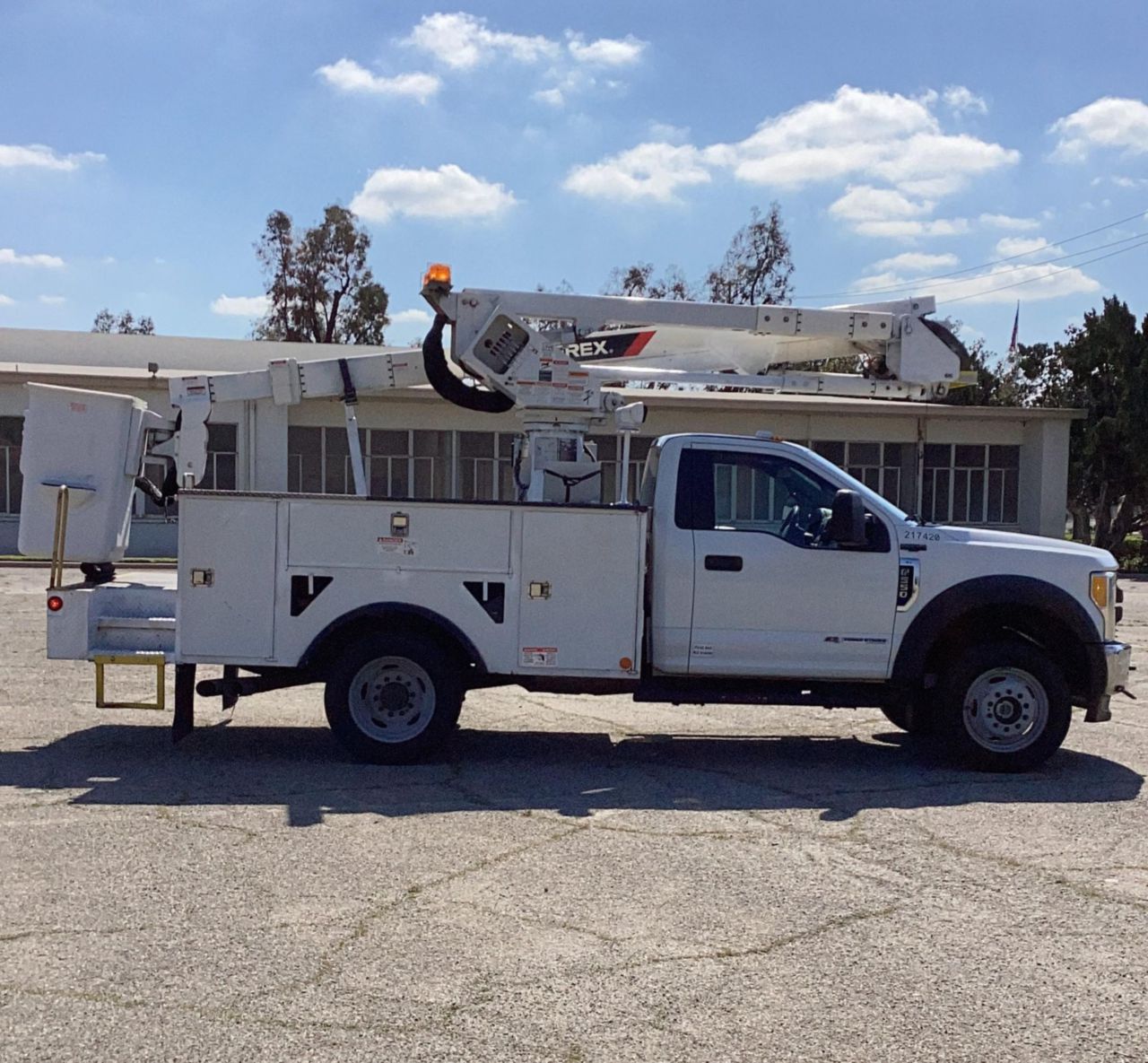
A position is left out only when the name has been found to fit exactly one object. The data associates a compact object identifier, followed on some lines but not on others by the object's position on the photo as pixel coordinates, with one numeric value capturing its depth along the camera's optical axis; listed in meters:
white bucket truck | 8.12
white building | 31.22
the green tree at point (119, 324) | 75.31
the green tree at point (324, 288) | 56.16
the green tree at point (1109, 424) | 36.38
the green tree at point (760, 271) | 55.00
